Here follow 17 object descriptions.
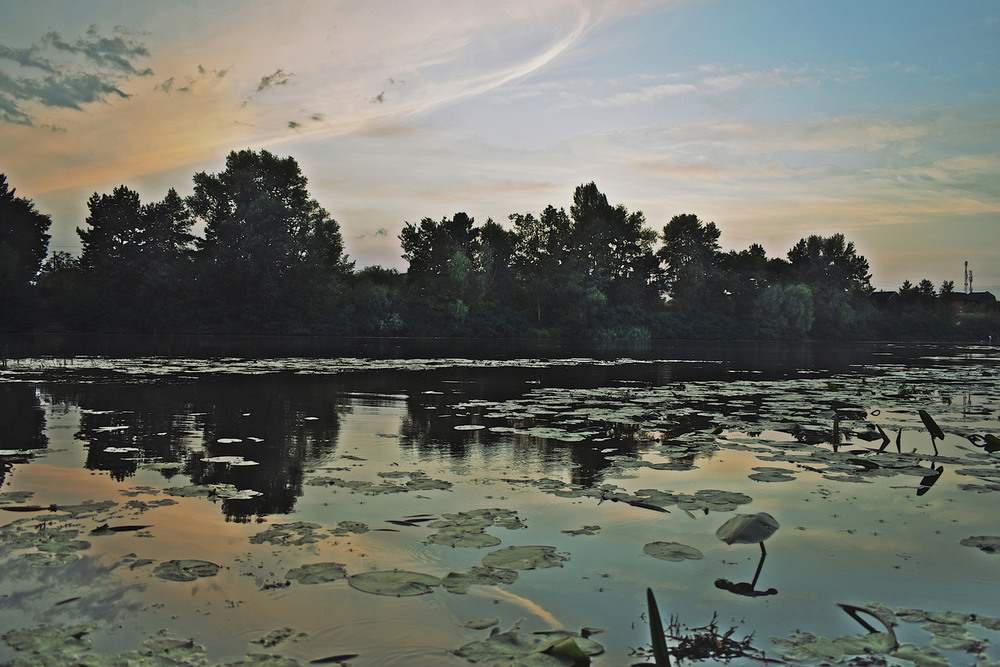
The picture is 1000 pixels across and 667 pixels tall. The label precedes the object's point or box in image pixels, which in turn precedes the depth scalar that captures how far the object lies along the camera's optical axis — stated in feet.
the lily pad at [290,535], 14.99
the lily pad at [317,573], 12.70
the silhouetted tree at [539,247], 238.89
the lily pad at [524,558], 13.58
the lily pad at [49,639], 9.88
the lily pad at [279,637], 10.31
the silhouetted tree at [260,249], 191.52
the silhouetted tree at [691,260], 256.32
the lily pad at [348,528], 15.69
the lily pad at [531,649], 9.71
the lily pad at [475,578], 12.49
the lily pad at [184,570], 12.87
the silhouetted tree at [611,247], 242.58
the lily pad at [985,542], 15.37
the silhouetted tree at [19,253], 171.12
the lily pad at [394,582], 12.31
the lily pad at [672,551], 14.40
